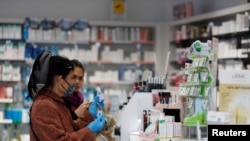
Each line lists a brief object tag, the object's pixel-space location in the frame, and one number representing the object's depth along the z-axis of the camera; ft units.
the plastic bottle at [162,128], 13.42
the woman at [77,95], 18.41
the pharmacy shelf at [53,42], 33.01
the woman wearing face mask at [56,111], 12.92
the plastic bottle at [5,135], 31.82
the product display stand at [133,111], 16.11
